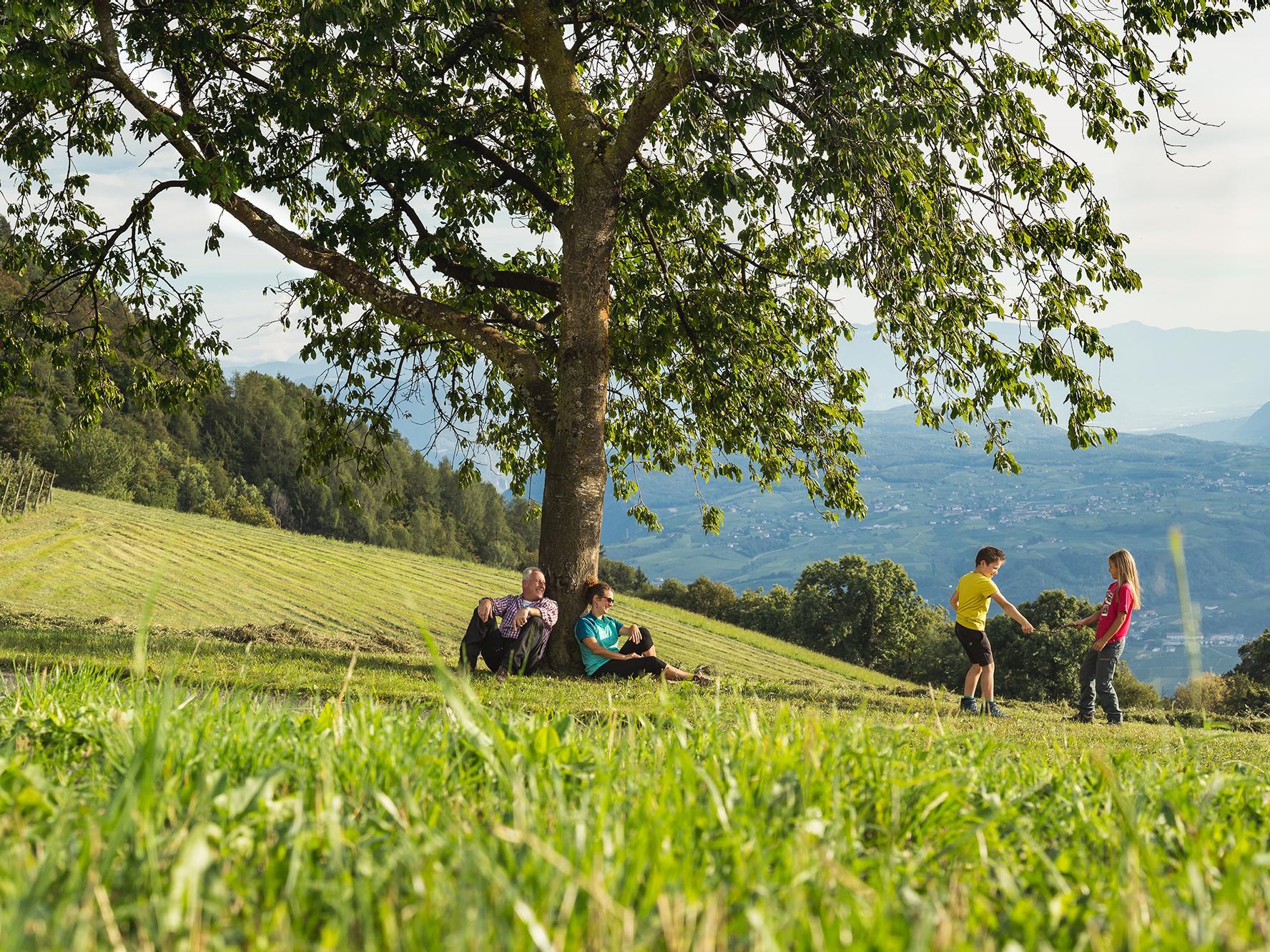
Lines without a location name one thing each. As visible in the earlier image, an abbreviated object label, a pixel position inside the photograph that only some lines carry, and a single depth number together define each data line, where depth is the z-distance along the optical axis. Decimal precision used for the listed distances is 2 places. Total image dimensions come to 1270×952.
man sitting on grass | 11.12
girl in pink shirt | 11.70
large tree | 10.08
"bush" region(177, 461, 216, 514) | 89.25
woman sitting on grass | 11.67
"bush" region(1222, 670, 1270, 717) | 36.38
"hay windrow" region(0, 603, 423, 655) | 15.01
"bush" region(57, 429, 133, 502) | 69.75
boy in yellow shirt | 11.83
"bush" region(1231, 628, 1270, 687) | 44.19
